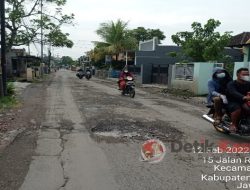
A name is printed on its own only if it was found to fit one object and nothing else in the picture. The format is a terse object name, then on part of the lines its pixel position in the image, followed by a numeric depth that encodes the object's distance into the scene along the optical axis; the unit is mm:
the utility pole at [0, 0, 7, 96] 9412
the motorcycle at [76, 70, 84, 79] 26555
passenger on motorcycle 4908
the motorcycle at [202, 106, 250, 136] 4422
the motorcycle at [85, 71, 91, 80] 25218
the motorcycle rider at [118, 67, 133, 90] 10992
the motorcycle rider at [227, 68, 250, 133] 4472
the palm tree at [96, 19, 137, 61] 26562
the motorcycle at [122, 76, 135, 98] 10624
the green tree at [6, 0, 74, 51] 18933
